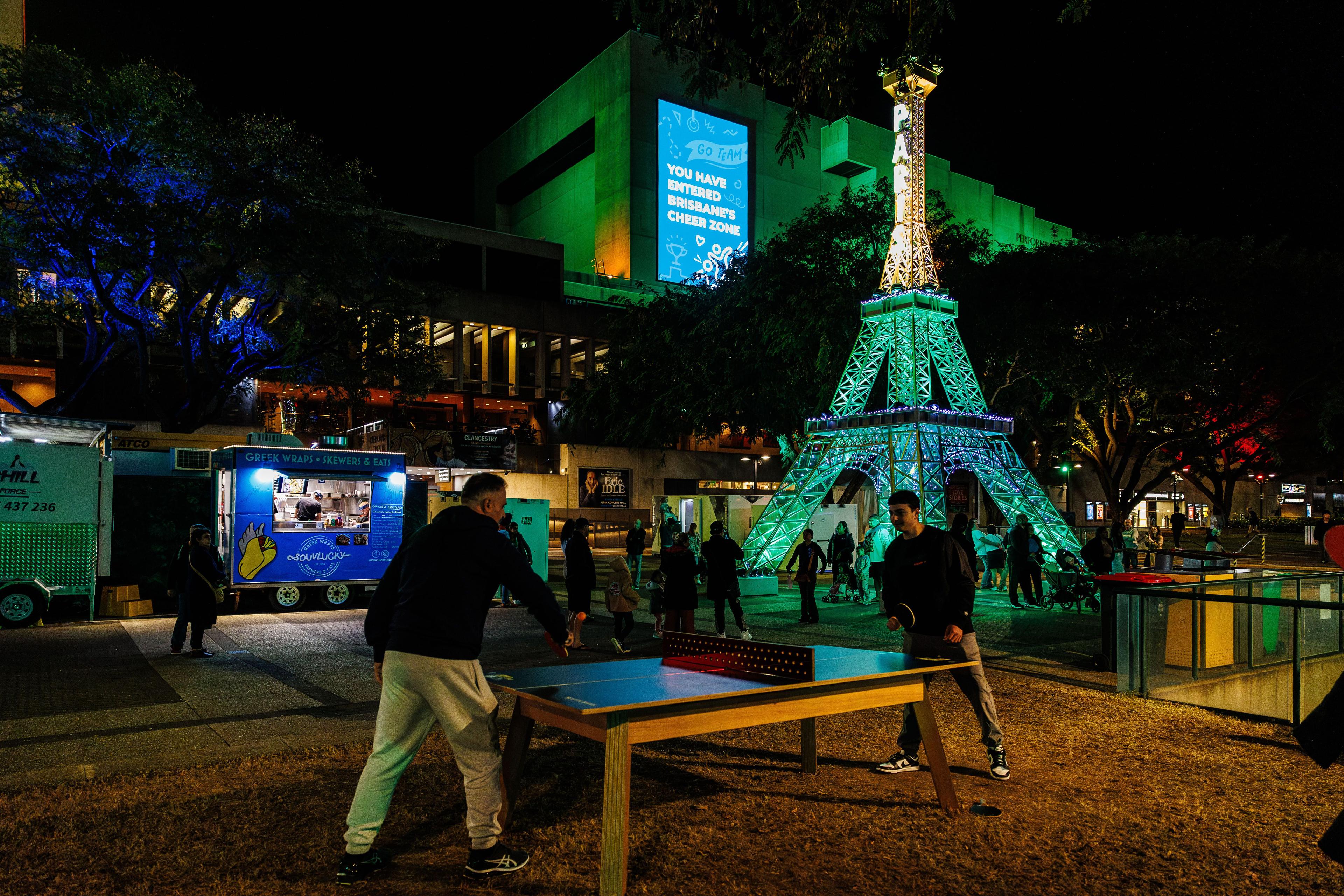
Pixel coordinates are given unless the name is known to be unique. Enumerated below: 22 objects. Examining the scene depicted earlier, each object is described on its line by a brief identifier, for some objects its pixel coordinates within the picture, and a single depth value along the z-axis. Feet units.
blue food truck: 53.78
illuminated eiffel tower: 73.26
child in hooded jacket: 39.17
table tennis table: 13.51
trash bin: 34.45
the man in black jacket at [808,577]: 50.39
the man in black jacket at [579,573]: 38.52
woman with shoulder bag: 38.17
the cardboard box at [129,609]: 53.01
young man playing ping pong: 20.15
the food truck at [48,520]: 47.01
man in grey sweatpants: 14.12
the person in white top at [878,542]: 60.29
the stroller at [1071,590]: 55.36
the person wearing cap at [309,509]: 56.03
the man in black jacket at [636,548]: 73.46
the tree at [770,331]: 85.35
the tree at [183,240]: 62.28
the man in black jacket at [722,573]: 42.78
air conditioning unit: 56.59
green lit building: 183.11
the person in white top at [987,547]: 66.69
